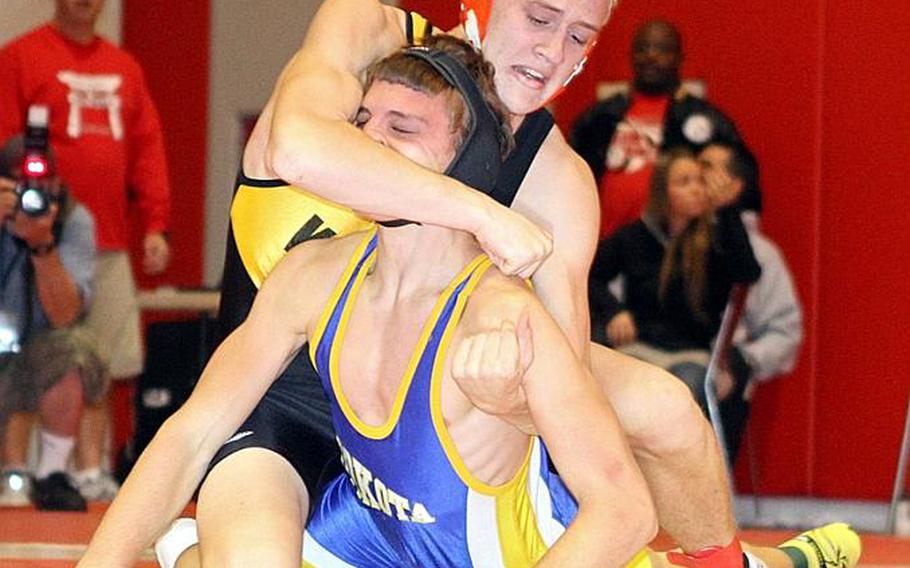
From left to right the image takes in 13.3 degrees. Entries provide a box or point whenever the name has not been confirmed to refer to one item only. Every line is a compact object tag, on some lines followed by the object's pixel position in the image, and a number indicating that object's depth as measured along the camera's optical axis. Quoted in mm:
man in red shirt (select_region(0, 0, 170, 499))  13967
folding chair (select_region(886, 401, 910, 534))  14245
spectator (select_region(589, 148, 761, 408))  13231
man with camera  13208
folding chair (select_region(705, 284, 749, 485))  13611
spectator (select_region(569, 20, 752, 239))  13510
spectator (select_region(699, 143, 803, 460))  14083
